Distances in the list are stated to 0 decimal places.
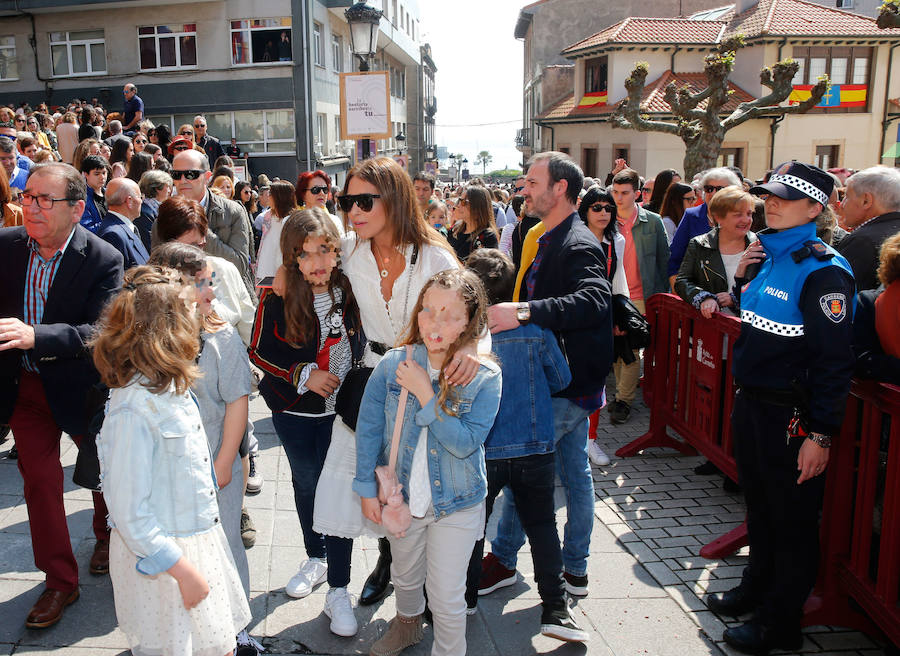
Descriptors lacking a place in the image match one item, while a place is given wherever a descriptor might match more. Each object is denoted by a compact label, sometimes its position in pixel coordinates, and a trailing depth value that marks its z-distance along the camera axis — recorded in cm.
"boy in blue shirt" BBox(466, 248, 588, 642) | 325
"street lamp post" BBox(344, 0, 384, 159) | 938
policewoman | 301
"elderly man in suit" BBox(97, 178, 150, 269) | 446
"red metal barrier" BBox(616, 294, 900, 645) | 305
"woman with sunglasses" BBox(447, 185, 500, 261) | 689
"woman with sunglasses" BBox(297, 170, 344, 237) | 684
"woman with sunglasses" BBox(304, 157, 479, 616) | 322
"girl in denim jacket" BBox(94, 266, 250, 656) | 226
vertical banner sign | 895
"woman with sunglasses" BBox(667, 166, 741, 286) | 623
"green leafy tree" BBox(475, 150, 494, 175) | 12047
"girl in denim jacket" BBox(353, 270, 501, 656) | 276
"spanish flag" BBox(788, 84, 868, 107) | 3319
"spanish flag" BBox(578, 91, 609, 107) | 3626
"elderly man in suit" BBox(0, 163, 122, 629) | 332
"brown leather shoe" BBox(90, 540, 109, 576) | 378
